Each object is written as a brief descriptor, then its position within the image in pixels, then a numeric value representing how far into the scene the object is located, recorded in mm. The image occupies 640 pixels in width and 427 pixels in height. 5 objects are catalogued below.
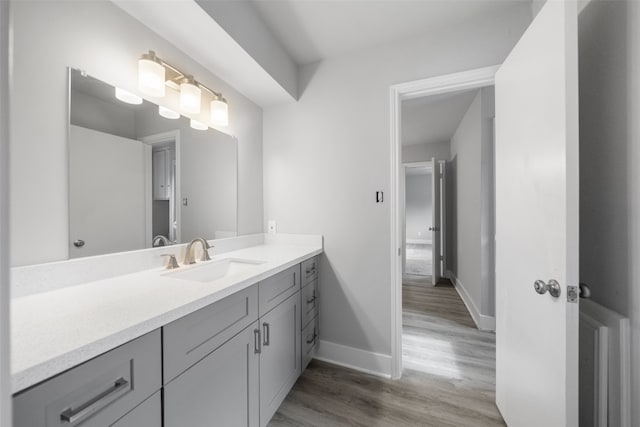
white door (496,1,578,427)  852
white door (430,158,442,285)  3845
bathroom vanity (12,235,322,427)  540
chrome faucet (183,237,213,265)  1407
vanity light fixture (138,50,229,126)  1210
